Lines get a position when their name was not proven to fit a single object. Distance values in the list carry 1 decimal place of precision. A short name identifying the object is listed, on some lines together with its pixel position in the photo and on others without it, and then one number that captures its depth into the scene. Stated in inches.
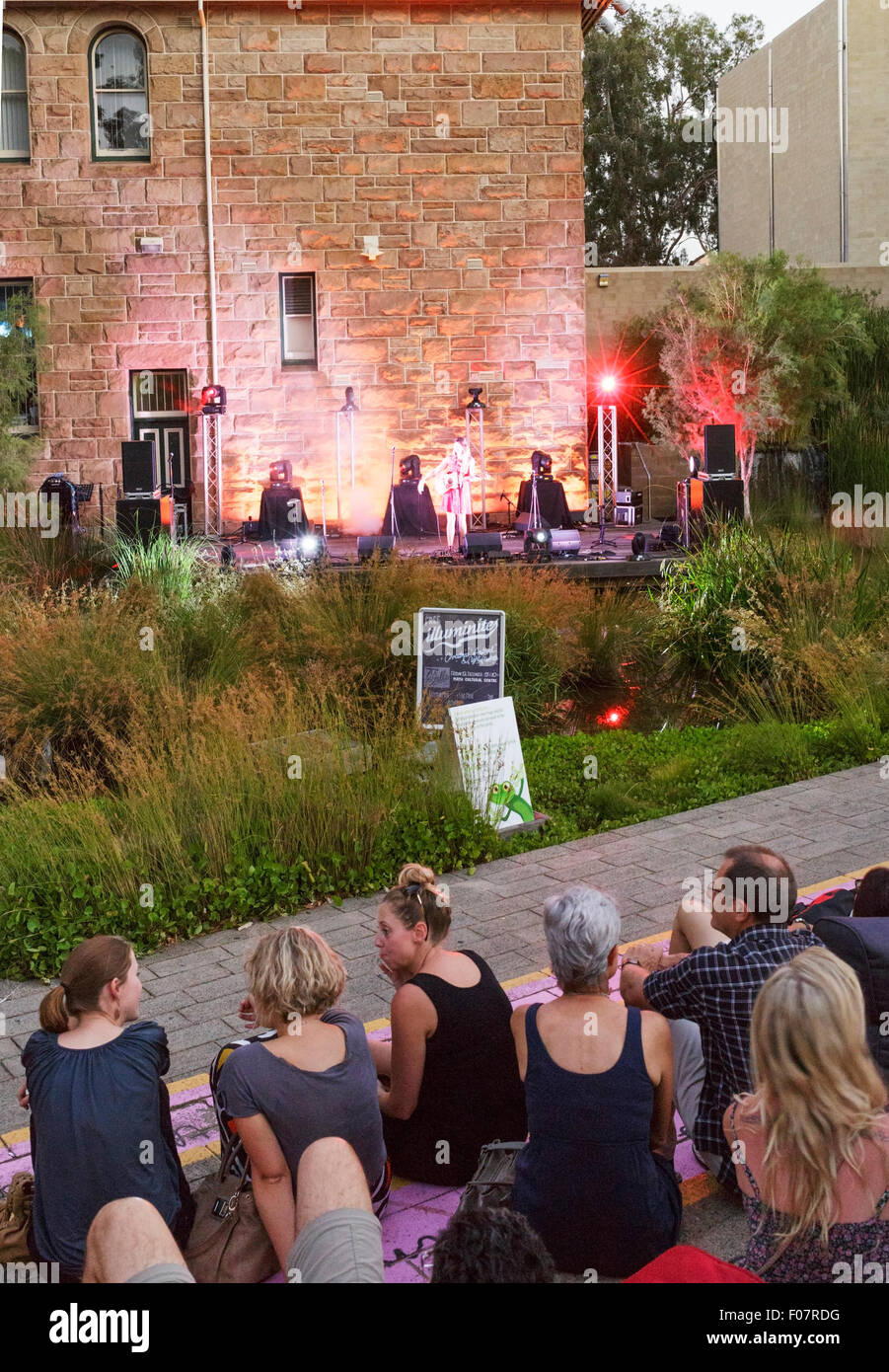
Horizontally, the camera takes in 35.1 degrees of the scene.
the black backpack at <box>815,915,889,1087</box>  137.3
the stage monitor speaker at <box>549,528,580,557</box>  641.0
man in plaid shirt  134.6
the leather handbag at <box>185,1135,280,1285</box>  125.3
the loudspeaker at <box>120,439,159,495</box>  631.2
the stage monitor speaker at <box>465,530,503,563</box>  624.1
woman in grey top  124.3
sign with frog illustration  277.4
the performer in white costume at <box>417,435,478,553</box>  709.6
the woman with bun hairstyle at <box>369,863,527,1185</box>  141.9
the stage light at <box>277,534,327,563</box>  598.4
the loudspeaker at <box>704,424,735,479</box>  631.8
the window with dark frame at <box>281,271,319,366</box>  784.9
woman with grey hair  125.0
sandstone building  756.6
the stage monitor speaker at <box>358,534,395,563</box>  610.5
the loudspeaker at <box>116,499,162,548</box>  617.9
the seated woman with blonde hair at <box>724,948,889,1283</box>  103.8
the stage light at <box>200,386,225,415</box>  756.6
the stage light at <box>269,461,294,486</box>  765.3
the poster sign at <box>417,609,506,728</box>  308.5
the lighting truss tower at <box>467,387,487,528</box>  767.1
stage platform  577.0
